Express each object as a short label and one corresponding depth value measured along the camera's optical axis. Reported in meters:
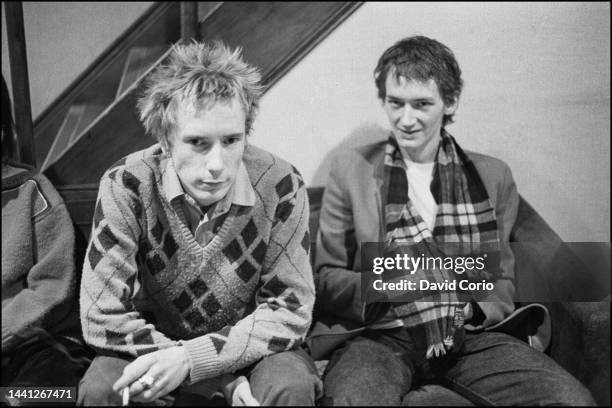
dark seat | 1.33
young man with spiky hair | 1.25
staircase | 1.56
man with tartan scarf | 1.38
